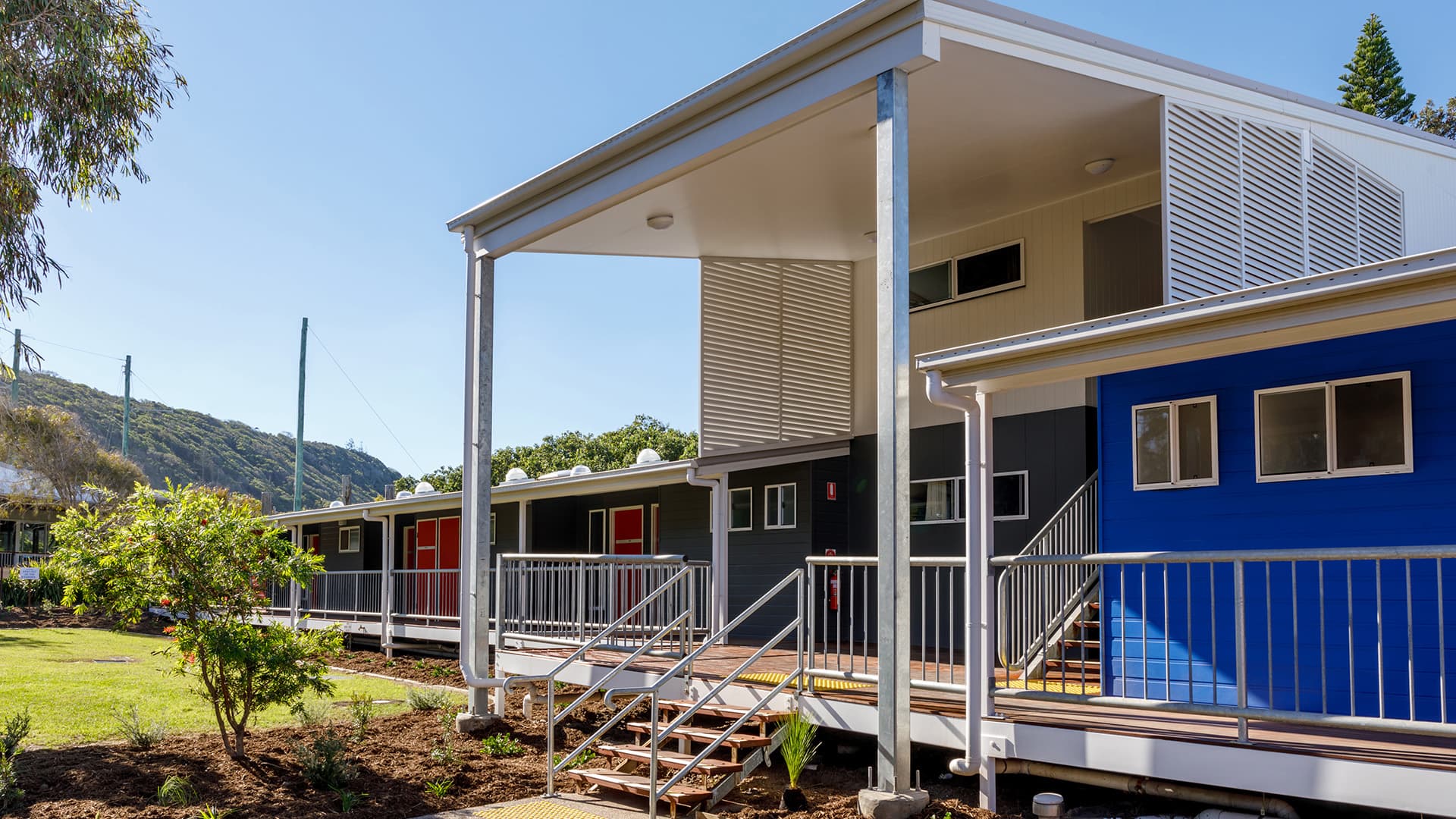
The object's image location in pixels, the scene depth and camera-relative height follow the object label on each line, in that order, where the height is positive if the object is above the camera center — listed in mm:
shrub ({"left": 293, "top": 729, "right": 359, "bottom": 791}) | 9617 -2030
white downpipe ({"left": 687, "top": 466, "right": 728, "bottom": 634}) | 16625 -476
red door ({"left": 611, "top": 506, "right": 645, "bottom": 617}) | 19484 -414
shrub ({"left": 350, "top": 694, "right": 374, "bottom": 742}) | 11891 -2043
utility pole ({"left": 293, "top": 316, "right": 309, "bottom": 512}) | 44219 +2178
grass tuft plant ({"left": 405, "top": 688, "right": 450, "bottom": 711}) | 13430 -2102
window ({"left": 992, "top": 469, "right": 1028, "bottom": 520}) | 12914 +179
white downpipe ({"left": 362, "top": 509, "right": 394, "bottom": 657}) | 21406 -1729
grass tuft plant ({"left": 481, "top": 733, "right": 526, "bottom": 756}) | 11328 -2207
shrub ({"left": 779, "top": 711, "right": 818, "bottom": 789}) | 8789 -1706
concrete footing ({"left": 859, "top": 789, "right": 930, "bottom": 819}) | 7832 -1881
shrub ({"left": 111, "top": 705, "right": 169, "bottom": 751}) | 10805 -2005
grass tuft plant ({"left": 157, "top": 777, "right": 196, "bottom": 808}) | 9094 -2134
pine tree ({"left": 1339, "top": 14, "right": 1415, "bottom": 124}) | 32062 +11569
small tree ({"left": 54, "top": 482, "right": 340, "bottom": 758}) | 9922 -580
